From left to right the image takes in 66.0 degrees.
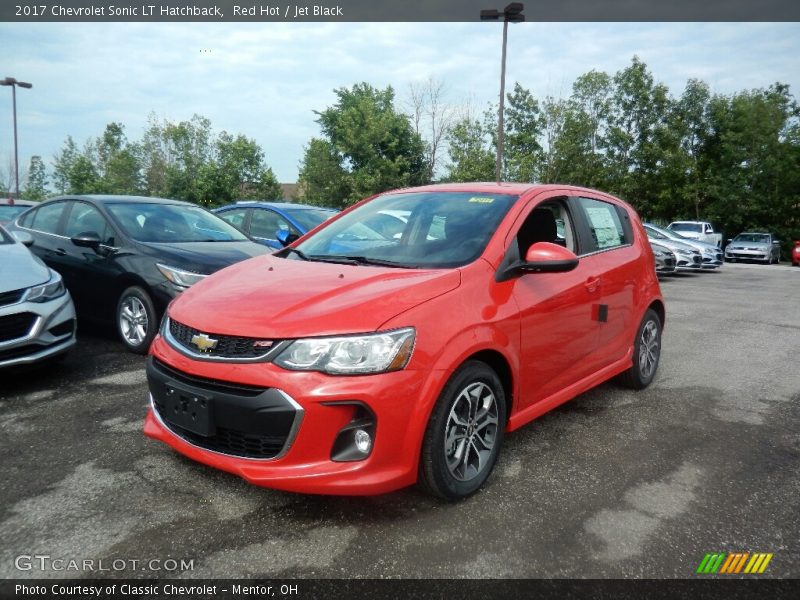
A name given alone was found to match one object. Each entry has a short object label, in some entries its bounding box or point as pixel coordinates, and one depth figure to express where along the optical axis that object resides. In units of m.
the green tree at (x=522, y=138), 31.48
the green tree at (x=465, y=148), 34.25
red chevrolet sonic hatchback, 2.53
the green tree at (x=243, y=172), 33.84
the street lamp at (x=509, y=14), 20.80
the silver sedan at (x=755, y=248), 27.97
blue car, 8.59
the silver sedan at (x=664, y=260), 15.22
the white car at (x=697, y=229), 26.70
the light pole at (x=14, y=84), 29.62
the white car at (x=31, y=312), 4.35
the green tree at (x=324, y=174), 38.69
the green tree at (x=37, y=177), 51.31
